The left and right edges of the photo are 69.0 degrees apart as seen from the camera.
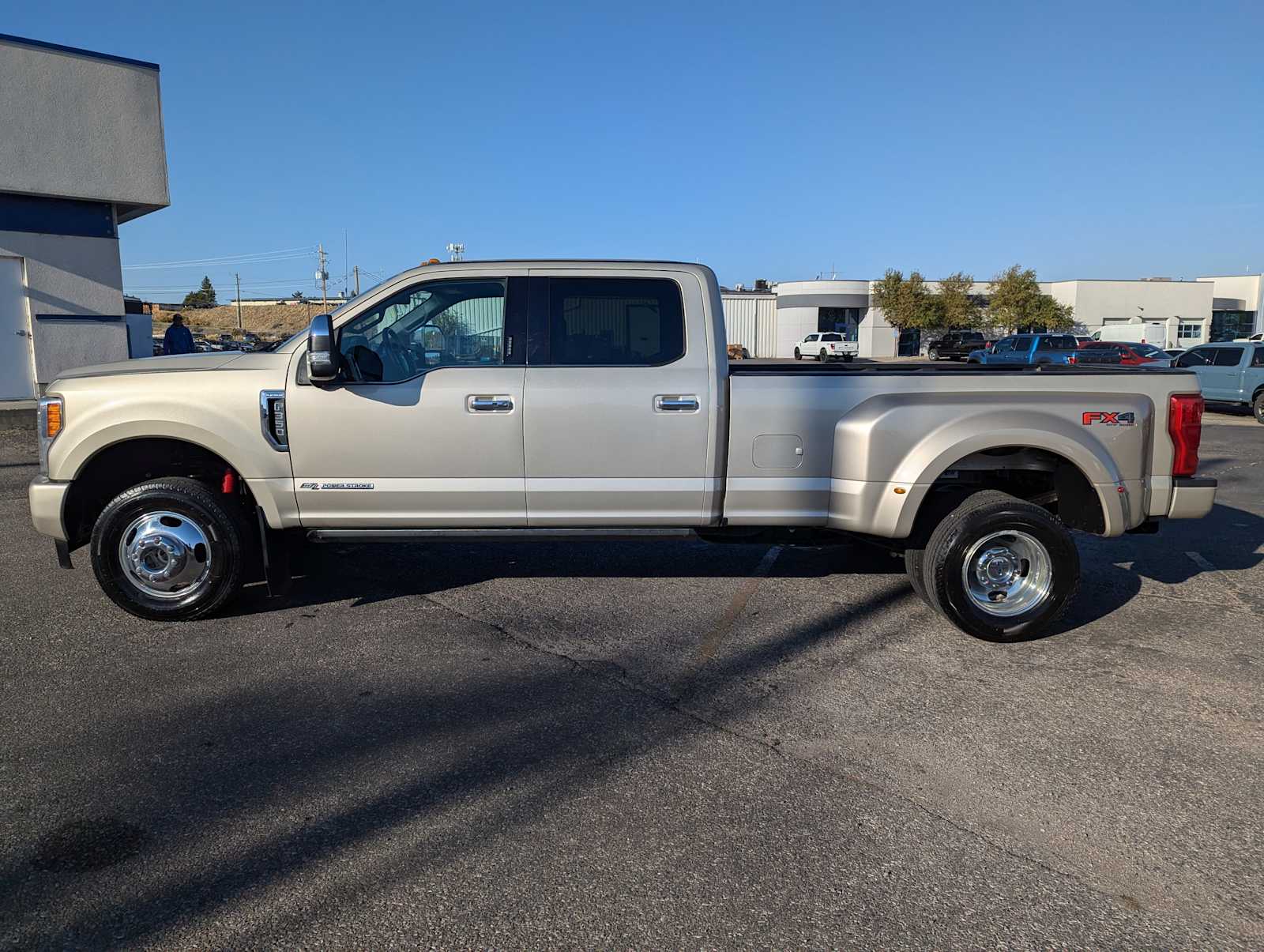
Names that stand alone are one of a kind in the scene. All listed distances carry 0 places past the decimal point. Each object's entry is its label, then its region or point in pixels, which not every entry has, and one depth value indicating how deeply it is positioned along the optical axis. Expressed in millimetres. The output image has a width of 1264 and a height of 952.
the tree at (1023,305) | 62188
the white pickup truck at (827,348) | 49094
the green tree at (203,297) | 139875
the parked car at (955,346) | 47344
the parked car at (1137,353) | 25484
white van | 56031
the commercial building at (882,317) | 66250
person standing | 16766
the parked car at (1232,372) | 18641
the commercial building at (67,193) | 15281
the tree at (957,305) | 63438
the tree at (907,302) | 62812
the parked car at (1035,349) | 28047
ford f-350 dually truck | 5234
